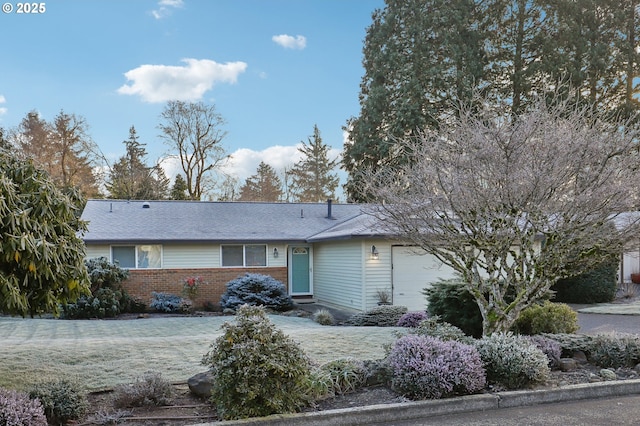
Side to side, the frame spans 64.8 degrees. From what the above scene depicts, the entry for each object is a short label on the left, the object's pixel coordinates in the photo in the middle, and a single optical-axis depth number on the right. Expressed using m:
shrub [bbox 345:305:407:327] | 12.16
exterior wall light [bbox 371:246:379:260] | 14.34
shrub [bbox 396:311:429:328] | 11.09
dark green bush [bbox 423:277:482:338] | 9.20
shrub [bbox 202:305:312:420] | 4.56
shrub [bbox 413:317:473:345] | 6.48
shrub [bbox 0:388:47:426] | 4.10
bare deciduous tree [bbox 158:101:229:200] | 31.83
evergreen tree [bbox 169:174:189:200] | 29.11
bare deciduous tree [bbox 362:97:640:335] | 6.46
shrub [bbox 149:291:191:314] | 15.65
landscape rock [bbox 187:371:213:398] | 5.34
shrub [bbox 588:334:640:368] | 6.58
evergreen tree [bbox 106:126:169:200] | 31.98
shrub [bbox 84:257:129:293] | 14.48
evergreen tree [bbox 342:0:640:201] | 23.69
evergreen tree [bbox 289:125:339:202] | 41.03
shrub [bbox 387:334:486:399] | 5.18
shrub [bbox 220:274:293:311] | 15.37
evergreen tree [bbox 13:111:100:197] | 30.44
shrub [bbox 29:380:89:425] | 4.64
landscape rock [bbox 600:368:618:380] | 6.04
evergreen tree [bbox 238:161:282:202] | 39.44
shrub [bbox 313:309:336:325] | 12.62
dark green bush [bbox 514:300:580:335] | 8.43
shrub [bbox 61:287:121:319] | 14.34
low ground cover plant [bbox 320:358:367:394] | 5.49
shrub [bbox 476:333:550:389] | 5.57
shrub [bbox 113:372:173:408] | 5.09
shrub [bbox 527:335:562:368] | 6.51
